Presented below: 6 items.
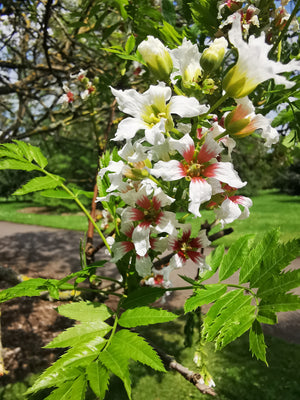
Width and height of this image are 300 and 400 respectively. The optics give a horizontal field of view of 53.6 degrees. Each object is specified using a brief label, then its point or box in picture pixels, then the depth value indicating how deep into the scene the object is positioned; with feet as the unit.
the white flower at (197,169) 0.38
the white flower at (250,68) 0.37
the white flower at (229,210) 0.44
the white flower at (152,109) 0.38
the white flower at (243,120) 0.41
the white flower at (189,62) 0.43
